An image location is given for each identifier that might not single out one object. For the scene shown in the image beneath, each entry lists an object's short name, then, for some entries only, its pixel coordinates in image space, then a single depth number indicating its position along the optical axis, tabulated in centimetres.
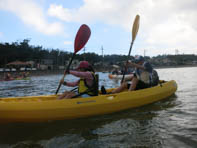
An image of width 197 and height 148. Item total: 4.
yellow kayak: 388
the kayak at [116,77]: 2164
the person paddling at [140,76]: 585
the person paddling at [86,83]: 462
